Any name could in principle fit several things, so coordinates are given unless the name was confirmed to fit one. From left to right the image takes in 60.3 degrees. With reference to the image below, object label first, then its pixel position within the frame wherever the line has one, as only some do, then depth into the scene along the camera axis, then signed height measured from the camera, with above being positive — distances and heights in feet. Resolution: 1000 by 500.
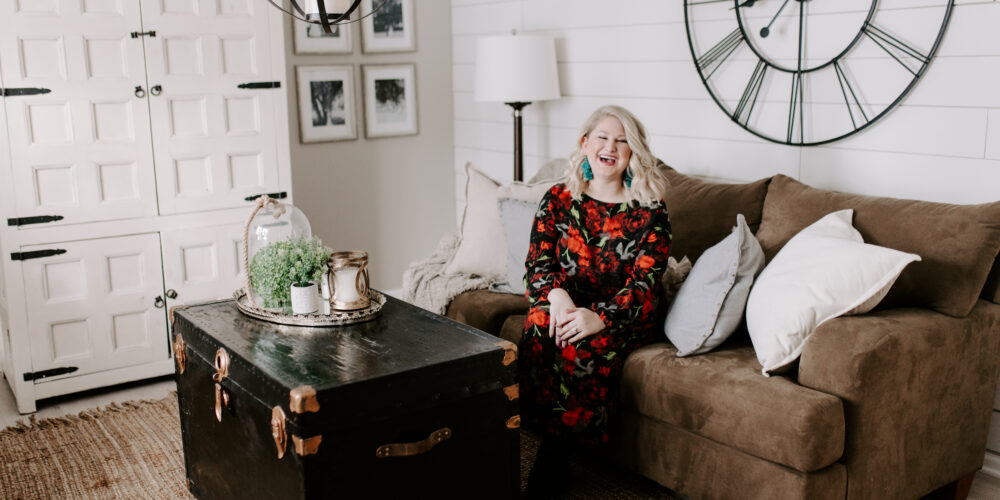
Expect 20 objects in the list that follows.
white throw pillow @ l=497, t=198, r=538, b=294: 10.20 -1.43
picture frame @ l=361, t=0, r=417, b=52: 14.58 +1.48
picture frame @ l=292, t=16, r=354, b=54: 13.87 +1.24
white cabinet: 10.74 -0.65
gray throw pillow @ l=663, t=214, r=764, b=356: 8.10 -1.74
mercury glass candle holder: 7.90 -1.50
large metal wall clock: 8.96 +0.57
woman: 8.23 -1.72
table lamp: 12.44 +0.64
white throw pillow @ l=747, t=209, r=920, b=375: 7.48 -1.60
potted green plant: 7.87 -1.43
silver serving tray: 7.71 -1.80
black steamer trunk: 6.28 -2.25
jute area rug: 8.91 -3.79
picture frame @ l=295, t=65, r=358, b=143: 14.07 +0.21
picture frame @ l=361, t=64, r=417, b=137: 14.82 +0.28
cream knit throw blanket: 10.62 -2.10
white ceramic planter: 7.83 -1.65
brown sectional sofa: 7.00 -2.41
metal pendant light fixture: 6.70 +0.83
